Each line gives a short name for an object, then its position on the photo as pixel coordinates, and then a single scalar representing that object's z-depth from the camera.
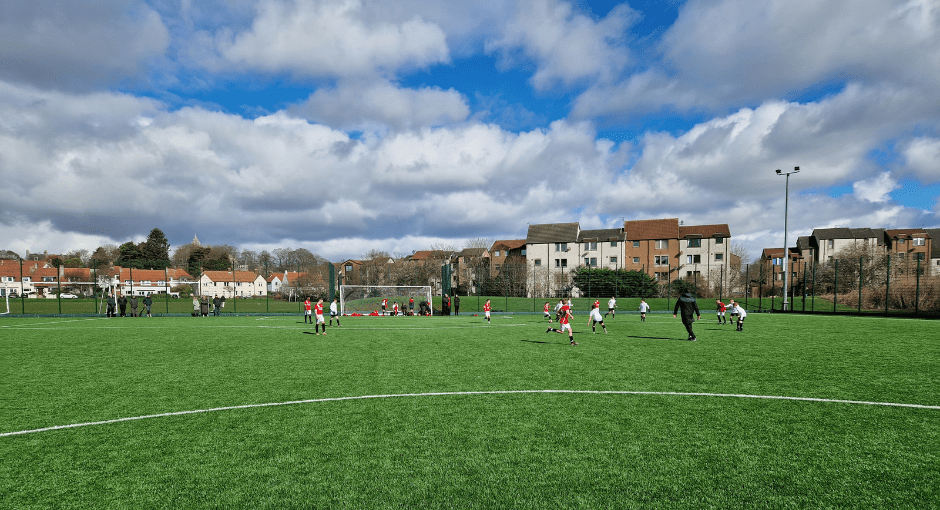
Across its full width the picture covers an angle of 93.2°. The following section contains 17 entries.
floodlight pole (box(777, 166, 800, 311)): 30.50
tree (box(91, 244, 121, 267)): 106.69
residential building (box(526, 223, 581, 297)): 72.81
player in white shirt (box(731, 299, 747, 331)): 19.33
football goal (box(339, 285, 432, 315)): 36.62
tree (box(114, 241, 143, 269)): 93.44
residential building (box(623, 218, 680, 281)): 67.88
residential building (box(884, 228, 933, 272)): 73.00
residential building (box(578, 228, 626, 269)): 71.12
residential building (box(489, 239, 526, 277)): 78.62
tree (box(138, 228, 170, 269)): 96.69
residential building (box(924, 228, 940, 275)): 75.31
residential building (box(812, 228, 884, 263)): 72.94
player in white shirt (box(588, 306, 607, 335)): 19.36
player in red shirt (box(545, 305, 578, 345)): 16.27
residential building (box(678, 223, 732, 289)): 66.00
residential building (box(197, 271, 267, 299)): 75.95
